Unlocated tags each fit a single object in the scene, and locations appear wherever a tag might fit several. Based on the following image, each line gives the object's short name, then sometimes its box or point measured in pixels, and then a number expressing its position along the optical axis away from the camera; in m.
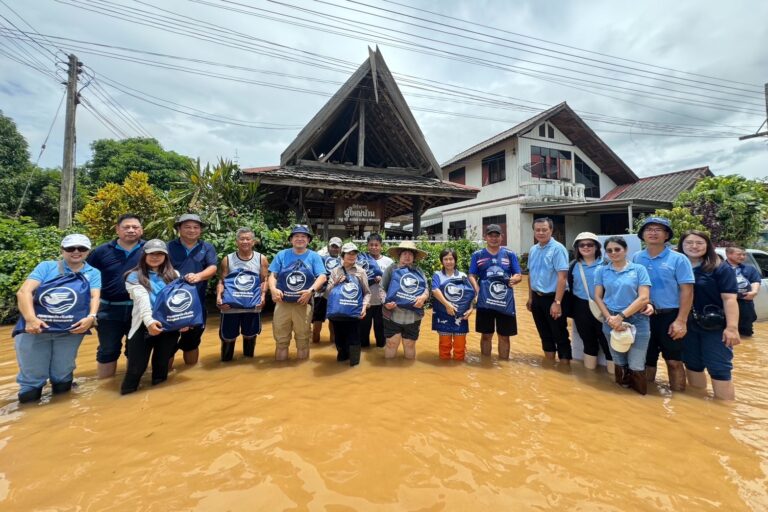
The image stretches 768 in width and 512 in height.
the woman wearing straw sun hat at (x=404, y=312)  4.09
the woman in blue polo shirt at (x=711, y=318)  3.14
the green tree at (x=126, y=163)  25.66
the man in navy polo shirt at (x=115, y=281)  3.45
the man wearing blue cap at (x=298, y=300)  4.00
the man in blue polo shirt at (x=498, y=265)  4.26
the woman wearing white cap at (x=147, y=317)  3.19
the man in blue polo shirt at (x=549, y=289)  3.96
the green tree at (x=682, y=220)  9.41
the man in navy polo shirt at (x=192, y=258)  3.75
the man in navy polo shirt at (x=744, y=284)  4.85
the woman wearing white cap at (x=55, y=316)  2.91
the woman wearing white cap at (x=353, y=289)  3.95
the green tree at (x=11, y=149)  19.69
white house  17.17
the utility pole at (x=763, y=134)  15.19
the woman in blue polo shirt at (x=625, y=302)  3.26
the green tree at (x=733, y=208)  8.99
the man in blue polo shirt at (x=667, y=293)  3.18
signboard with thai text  9.69
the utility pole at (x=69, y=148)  11.09
